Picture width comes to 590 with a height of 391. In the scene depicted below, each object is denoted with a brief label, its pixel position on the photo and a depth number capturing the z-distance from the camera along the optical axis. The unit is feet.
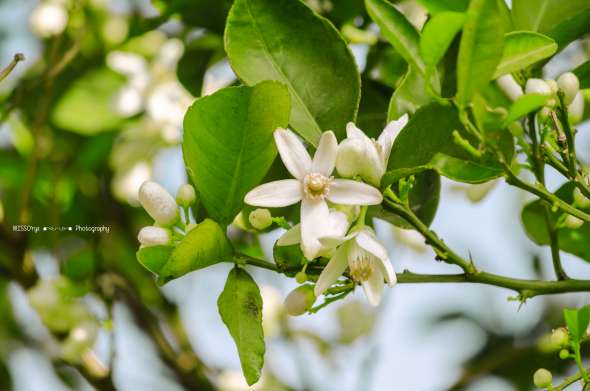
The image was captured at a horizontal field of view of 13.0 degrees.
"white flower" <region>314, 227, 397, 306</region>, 2.41
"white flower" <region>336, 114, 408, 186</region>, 2.40
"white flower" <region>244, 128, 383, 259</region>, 2.40
